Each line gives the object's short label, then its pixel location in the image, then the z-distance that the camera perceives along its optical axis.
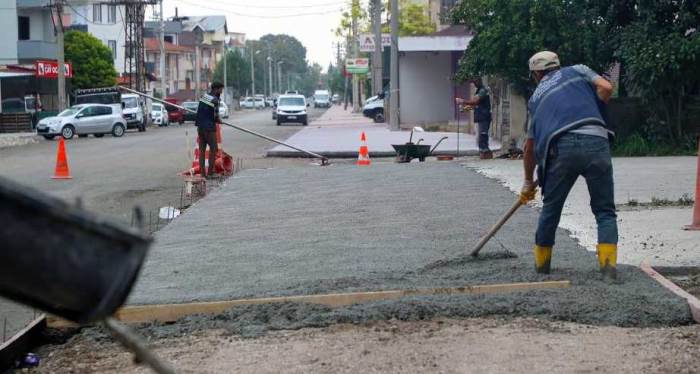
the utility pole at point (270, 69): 163.09
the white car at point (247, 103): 126.56
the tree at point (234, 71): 122.12
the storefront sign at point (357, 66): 63.11
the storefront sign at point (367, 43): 47.69
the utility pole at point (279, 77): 186.50
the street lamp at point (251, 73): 129.82
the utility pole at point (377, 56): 43.75
